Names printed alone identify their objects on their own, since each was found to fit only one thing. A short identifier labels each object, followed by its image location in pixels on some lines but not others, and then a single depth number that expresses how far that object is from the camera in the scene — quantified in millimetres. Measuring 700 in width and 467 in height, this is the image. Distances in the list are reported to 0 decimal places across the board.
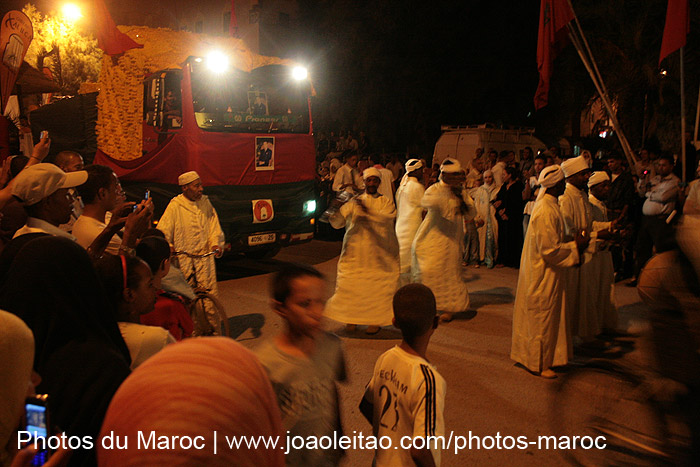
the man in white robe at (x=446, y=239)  7375
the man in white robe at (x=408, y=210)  8312
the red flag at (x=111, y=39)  9195
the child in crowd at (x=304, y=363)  2262
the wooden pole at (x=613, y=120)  10219
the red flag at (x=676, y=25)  9375
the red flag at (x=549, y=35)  10211
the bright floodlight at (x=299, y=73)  9875
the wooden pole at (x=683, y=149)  9198
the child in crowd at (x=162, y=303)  3555
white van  17594
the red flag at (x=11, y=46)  7039
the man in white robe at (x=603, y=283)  6582
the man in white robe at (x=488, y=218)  10711
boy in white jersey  2373
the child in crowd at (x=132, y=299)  2416
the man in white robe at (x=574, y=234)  5688
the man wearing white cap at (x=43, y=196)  3090
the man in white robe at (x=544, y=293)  5219
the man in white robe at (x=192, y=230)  6340
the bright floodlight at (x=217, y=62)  8906
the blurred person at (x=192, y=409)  1091
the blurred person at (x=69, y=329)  1866
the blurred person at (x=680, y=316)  3305
